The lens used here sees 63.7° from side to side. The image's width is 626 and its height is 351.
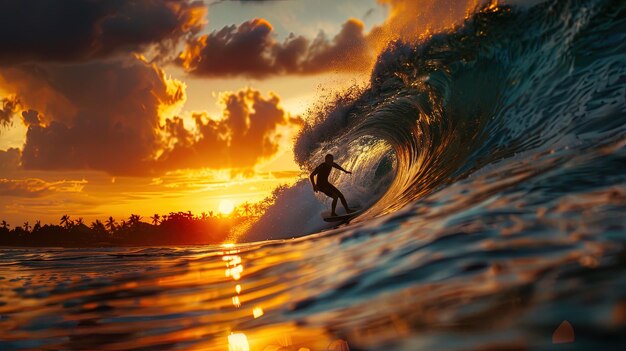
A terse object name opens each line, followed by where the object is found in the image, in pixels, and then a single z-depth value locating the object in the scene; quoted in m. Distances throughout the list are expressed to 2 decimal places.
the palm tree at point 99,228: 108.44
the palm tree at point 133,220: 112.06
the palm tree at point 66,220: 101.96
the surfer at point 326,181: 12.37
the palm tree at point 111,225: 106.69
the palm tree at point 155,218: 112.65
